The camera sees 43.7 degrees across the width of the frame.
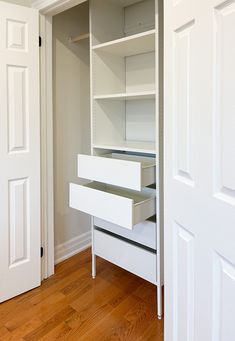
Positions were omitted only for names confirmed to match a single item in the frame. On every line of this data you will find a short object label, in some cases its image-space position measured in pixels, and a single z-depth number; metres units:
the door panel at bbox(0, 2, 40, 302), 1.87
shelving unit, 1.79
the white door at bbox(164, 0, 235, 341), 0.80
